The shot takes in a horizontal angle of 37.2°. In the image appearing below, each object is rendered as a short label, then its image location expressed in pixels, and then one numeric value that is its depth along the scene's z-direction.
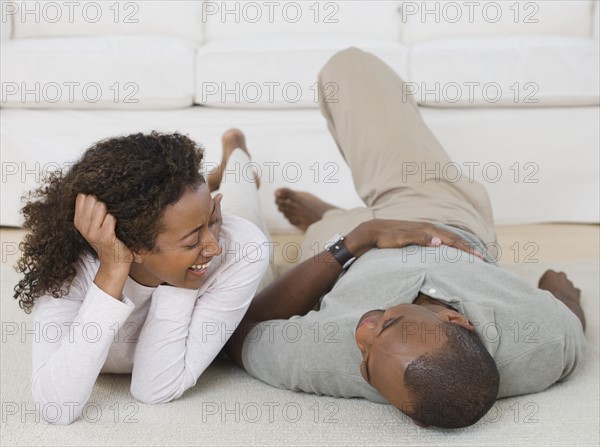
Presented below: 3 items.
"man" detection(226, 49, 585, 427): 1.44
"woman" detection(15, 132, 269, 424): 1.44
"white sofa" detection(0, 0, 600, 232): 2.73
